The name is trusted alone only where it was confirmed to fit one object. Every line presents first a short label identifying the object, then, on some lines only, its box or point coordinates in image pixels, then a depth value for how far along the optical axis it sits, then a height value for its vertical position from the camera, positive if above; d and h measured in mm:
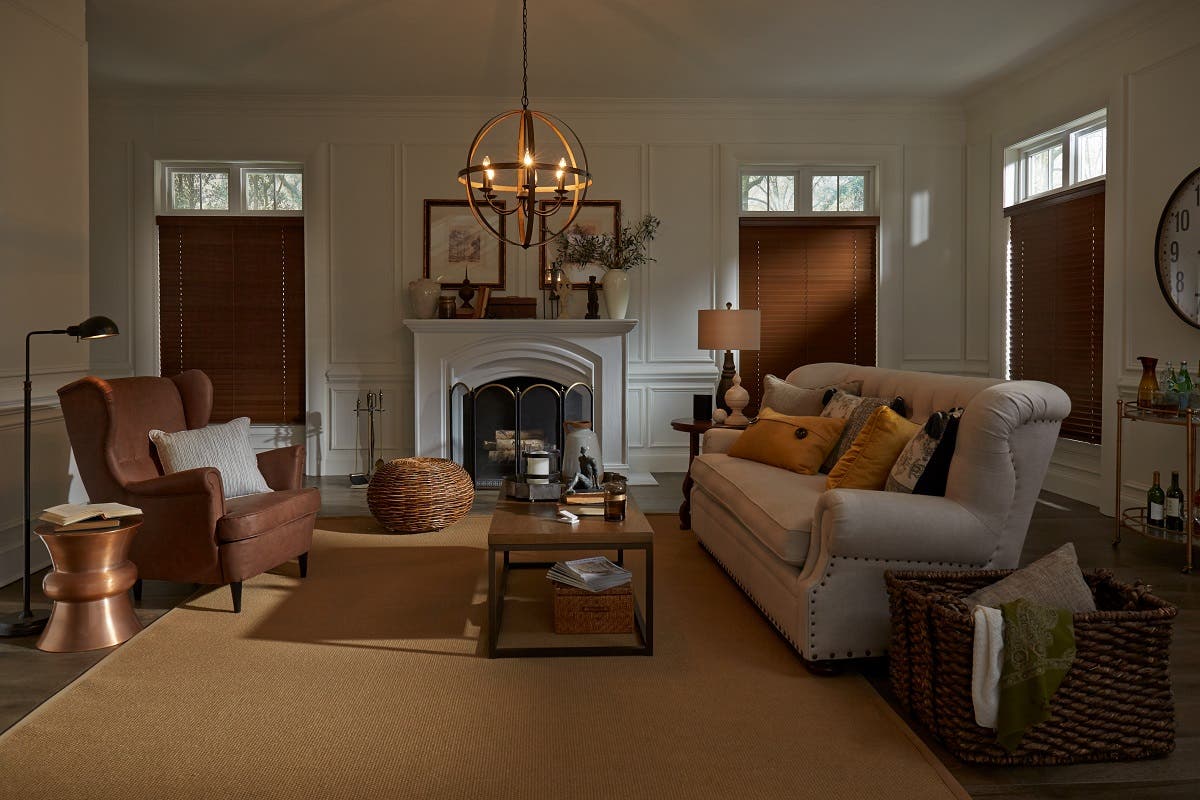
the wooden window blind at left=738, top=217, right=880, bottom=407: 7234 +683
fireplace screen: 6758 -313
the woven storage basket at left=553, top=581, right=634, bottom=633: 3244 -843
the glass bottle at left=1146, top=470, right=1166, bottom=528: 4469 -647
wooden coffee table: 3072 -569
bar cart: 4161 -491
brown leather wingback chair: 3488 -519
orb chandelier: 3520 +1151
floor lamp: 3289 -871
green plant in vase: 6938 +966
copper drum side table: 3127 -737
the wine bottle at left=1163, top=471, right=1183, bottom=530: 4387 -655
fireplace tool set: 6914 -387
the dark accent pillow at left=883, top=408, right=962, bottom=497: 3096 -288
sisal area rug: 2238 -980
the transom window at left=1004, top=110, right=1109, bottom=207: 5816 +1459
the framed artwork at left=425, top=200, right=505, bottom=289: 7016 +967
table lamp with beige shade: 5465 +265
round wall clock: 4738 +648
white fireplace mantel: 6715 +81
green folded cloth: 2287 -731
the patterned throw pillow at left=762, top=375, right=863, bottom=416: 4570 -124
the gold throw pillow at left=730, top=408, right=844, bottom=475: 4109 -313
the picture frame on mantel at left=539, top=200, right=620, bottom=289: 7031 +1147
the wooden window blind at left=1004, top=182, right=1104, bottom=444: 5695 +507
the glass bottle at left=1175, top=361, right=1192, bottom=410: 4375 -70
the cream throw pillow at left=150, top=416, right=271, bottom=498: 3787 -337
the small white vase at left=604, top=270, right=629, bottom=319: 6770 +608
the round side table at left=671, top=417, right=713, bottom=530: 5014 -401
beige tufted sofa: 2898 -502
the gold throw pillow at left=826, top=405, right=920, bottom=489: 3338 -285
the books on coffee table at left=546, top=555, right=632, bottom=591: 3207 -714
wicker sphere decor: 4914 -659
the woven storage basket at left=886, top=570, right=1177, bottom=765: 2336 -836
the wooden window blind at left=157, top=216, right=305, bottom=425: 7004 +495
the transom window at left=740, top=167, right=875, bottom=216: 7297 +1456
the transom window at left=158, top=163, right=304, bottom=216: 7062 +1440
